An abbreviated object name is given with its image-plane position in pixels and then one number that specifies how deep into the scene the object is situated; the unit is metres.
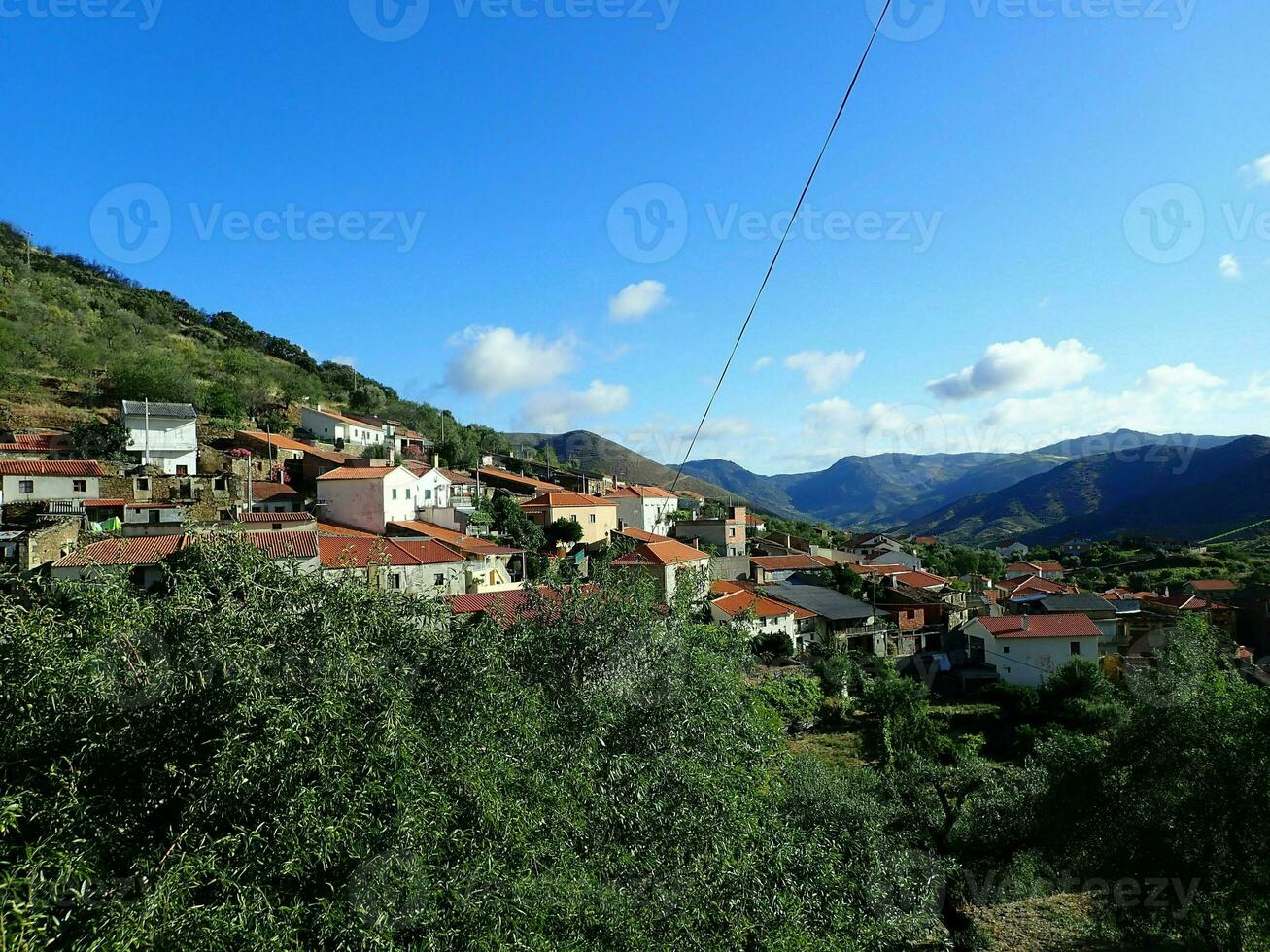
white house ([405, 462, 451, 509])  36.88
